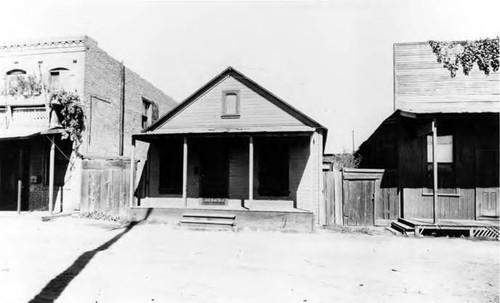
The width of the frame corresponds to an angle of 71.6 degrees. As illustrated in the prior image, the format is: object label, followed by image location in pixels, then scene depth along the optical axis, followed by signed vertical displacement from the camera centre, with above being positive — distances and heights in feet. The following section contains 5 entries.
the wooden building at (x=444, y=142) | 40.91 +2.59
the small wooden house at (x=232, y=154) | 47.67 +1.13
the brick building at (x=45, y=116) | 50.39 +6.61
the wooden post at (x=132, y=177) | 45.06 -2.07
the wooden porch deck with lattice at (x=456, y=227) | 36.52 -6.87
